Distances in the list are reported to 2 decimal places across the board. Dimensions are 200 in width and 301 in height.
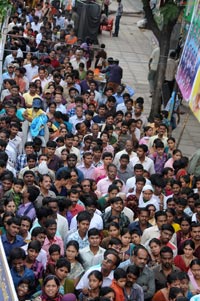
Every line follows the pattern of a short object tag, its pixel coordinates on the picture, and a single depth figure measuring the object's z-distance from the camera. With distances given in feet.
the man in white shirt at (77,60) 89.68
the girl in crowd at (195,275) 42.10
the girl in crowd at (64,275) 39.12
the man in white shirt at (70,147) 59.23
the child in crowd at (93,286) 38.15
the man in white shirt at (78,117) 68.29
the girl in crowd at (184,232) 48.27
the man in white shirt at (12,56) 84.33
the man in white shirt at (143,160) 59.64
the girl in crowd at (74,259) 40.69
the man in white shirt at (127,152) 59.68
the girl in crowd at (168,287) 39.93
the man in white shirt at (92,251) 42.35
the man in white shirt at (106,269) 39.62
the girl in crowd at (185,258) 44.33
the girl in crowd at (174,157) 61.03
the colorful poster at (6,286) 28.86
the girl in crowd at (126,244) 44.02
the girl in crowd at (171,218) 49.32
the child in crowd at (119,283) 38.59
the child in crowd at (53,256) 40.61
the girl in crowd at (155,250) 43.79
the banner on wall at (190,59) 62.32
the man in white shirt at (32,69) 81.46
